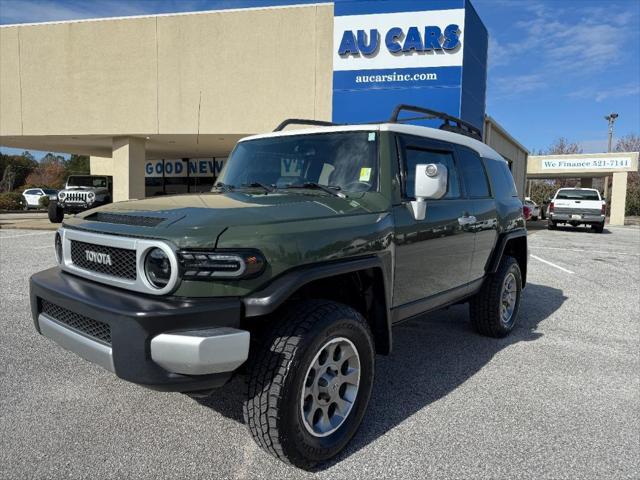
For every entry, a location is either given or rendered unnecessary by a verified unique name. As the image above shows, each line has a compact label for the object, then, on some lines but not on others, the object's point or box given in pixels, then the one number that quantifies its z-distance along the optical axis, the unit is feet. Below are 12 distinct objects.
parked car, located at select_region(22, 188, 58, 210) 117.50
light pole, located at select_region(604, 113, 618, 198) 172.35
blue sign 49.21
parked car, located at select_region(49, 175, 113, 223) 56.90
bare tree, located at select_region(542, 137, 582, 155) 220.02
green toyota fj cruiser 7.47
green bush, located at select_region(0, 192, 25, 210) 112.98
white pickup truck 67.72
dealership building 50.26
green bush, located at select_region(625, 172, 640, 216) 139.54
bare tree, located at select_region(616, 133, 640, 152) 198.51
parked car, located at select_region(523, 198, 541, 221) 92.13
